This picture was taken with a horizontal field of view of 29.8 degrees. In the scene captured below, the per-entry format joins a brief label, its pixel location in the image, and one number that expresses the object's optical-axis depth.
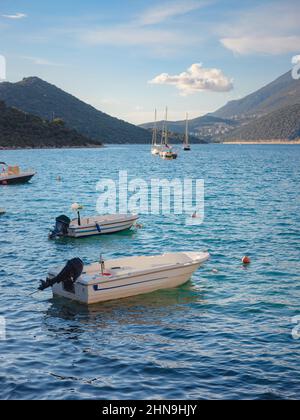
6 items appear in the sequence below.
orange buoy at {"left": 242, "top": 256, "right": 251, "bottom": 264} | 28.19
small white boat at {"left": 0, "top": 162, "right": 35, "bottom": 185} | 70.06
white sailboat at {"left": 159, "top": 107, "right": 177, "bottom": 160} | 155.45
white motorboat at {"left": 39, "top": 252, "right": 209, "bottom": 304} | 20.97
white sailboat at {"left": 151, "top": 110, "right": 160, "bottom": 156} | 186.59
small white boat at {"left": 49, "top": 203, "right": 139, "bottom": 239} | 34.69
